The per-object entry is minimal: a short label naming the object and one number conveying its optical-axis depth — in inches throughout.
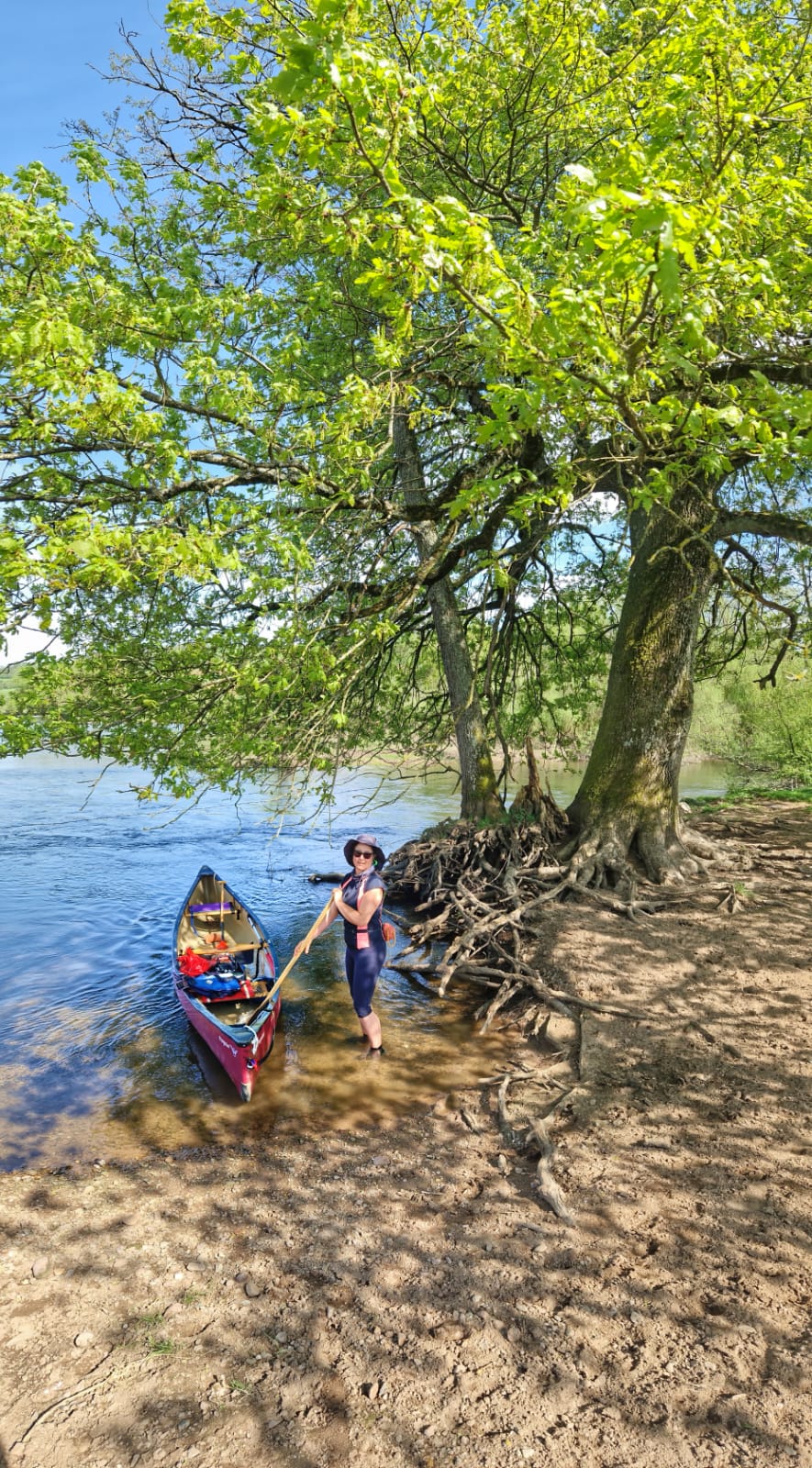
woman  265.1
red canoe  252.7
